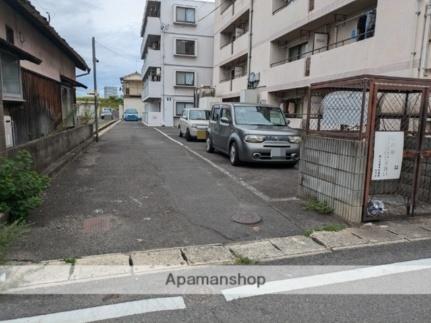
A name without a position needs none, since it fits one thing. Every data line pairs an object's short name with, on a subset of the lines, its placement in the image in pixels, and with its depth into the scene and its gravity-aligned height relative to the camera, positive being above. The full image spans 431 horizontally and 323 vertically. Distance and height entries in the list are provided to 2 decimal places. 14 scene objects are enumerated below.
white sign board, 4.69 -0.50
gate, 4.61 -0.18
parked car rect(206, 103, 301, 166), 8.71 -0.54
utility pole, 14.14 +1.19
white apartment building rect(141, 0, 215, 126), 28.11 +5.10
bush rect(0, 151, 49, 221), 4.32 -1.06
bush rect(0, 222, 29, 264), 3.41 -1.39
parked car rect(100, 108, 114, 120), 43.72 -0.39
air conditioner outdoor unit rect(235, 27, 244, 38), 21.30 +5.34
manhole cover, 4.80 -1.52
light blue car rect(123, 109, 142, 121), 43.03 -0.43
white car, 15.83 -0.50
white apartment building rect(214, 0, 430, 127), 8.38 +2.68
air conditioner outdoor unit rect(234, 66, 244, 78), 21.72 +2.86
